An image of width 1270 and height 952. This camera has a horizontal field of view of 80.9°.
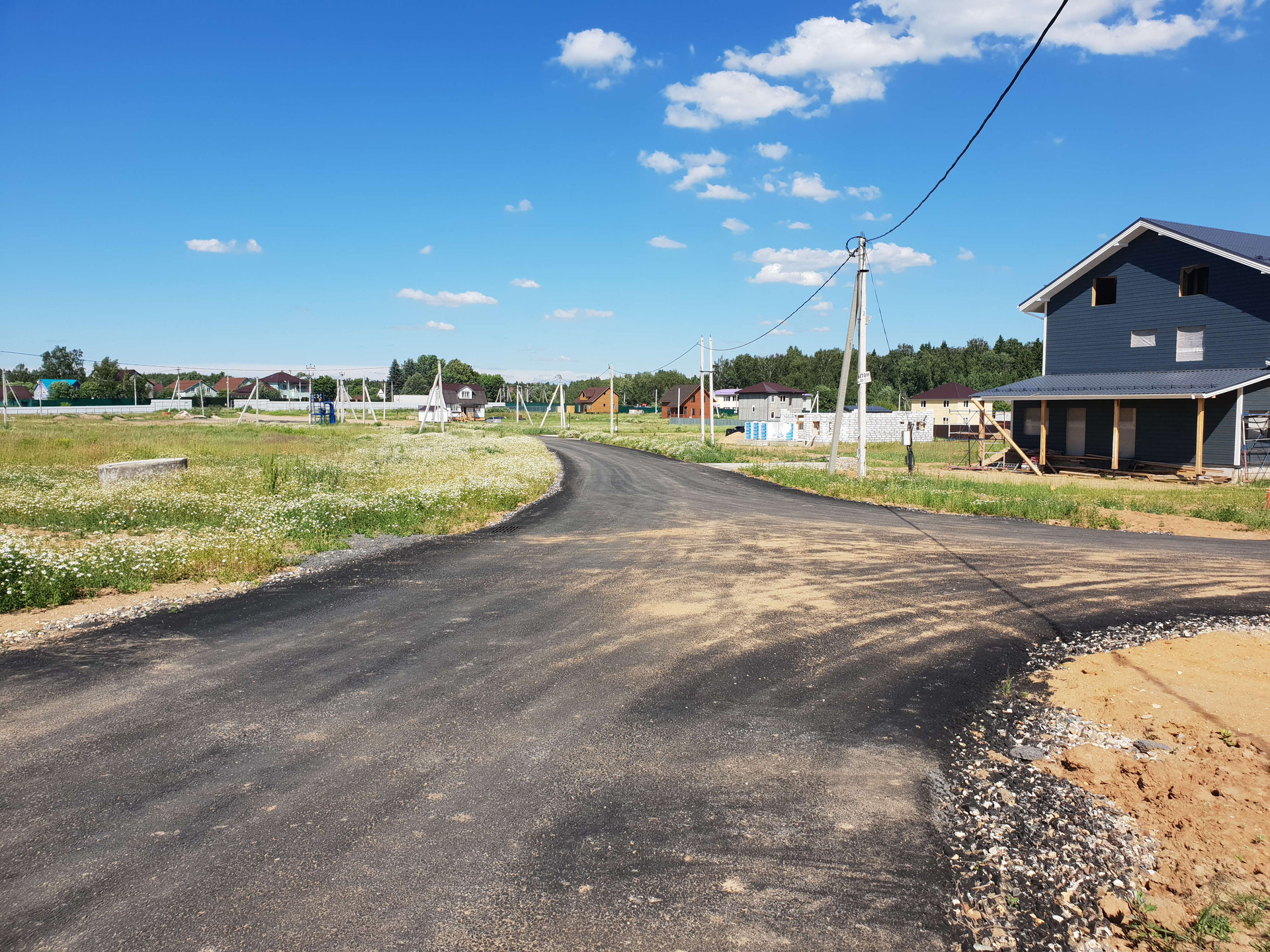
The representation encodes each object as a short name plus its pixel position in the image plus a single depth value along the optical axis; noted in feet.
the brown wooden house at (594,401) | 479.41
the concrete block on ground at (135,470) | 62.80
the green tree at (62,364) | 517.96
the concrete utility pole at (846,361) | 84.38
